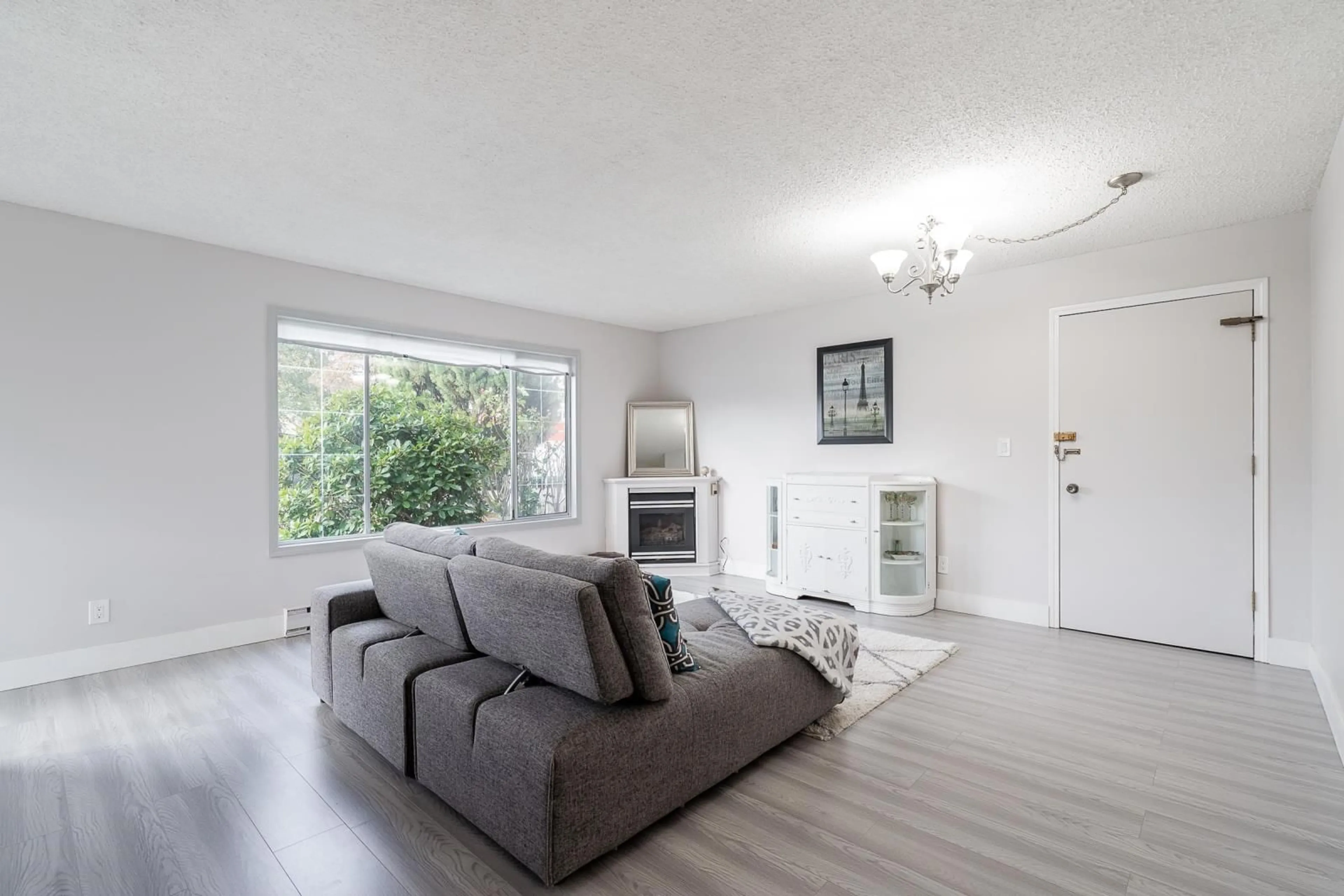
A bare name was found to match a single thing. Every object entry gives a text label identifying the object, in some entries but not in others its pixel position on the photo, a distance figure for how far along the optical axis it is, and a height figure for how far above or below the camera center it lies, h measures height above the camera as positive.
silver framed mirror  6.24 +0.09
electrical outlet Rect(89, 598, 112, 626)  3.34 -0.89
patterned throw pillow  2.06 -0.59
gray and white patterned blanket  2.46 -0.78
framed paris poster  4.93 +0.39
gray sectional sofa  1.69 -0.82
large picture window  4.30 +0.13
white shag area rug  2.71 -1.22
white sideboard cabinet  4.50 -0.73
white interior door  3.49 -0.20
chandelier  2.89 +0.96
